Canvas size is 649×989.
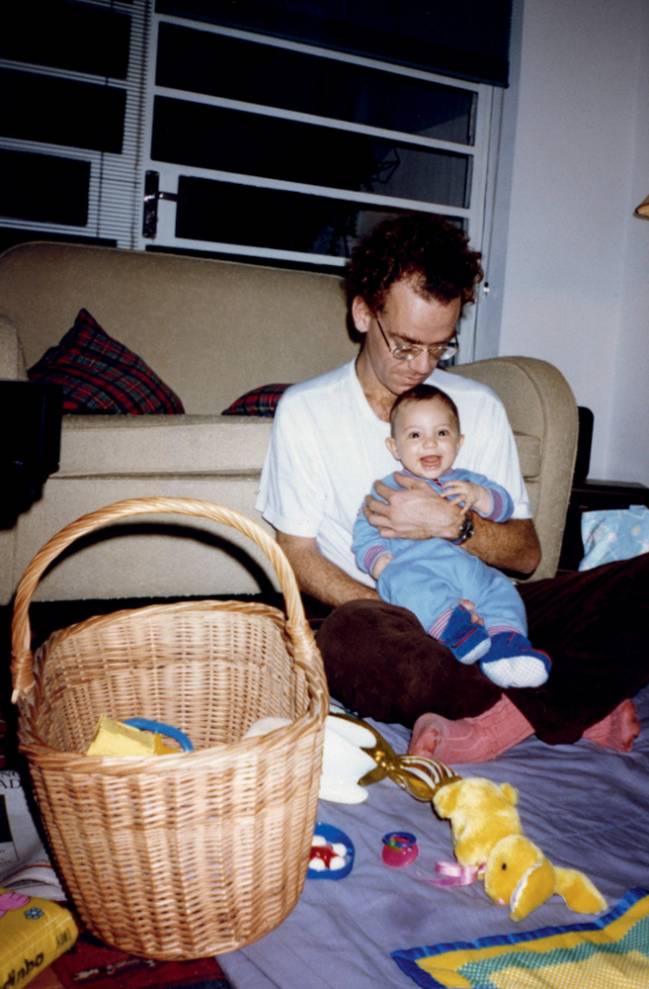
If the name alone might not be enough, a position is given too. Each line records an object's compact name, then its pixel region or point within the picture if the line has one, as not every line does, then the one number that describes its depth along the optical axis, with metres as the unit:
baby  1.21
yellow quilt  0.74
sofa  1.66
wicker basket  0.65
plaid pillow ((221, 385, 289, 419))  2.04
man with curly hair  1.15
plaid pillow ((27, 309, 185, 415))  1.84
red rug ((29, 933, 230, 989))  0.70
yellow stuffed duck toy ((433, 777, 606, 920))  0.82
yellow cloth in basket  0.76
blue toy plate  0.88
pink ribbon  0.88
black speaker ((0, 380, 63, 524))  0.73
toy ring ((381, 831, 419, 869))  0.91
